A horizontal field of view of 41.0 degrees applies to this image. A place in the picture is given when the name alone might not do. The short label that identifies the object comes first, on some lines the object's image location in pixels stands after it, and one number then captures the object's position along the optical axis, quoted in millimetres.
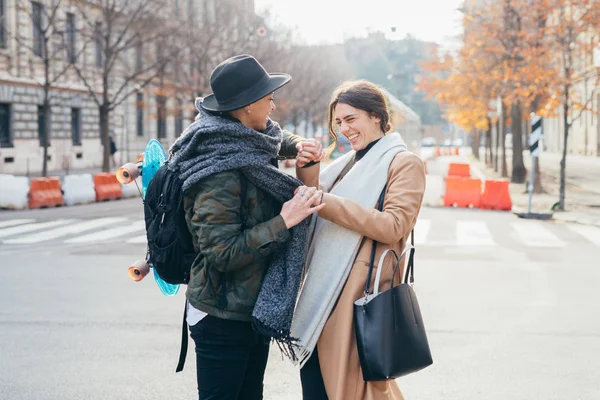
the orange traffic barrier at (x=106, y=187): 21688
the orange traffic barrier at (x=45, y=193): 19078
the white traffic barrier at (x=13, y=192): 18625
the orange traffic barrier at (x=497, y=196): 18625
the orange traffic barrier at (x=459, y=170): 28172
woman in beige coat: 3094
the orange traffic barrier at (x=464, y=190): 19453
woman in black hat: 2826
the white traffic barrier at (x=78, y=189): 20234
